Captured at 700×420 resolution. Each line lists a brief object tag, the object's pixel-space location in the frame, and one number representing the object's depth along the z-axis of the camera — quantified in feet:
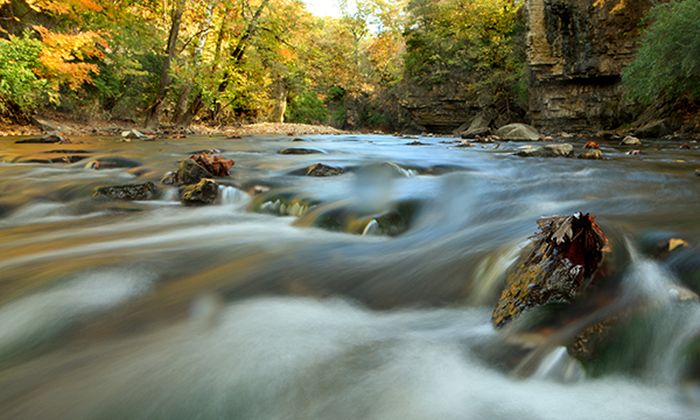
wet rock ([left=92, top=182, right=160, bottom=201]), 13.33
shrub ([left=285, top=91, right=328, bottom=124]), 103.55
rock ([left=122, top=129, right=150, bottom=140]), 35.12
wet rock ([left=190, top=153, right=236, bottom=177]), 16.26
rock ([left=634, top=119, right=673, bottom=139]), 36.99
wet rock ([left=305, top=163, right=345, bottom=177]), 17.39
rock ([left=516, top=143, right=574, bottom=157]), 21.97
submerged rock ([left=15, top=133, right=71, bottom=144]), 27.94
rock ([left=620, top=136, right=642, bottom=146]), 29.30
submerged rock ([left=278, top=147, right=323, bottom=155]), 26.77
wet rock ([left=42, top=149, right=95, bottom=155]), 22.45
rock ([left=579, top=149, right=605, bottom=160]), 20.68
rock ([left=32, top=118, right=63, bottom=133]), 40.84
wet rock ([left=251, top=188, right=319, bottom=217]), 12.21
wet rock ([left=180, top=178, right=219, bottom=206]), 13.23
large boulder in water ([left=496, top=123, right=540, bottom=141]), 41.41
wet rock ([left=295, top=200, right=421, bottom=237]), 9.91
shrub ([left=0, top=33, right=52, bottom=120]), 30.19
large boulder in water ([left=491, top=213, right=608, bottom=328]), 4.88
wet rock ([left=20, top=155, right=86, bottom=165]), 19.57
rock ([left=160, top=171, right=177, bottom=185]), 14.90
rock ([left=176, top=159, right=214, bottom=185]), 15.08
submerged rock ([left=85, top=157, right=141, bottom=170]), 18.93
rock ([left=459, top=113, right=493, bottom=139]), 56.70
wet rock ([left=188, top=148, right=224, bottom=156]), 25.70
